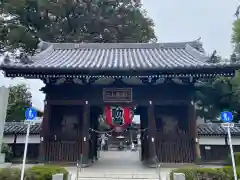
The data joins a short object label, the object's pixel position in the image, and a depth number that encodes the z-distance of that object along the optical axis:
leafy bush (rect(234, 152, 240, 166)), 9.33
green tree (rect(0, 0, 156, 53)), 24.27
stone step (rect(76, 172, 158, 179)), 8.35
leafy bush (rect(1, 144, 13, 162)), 11.78
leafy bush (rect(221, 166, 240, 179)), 7.24
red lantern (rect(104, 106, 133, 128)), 11.14
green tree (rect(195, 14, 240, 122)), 18.88
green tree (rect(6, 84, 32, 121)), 20.58
